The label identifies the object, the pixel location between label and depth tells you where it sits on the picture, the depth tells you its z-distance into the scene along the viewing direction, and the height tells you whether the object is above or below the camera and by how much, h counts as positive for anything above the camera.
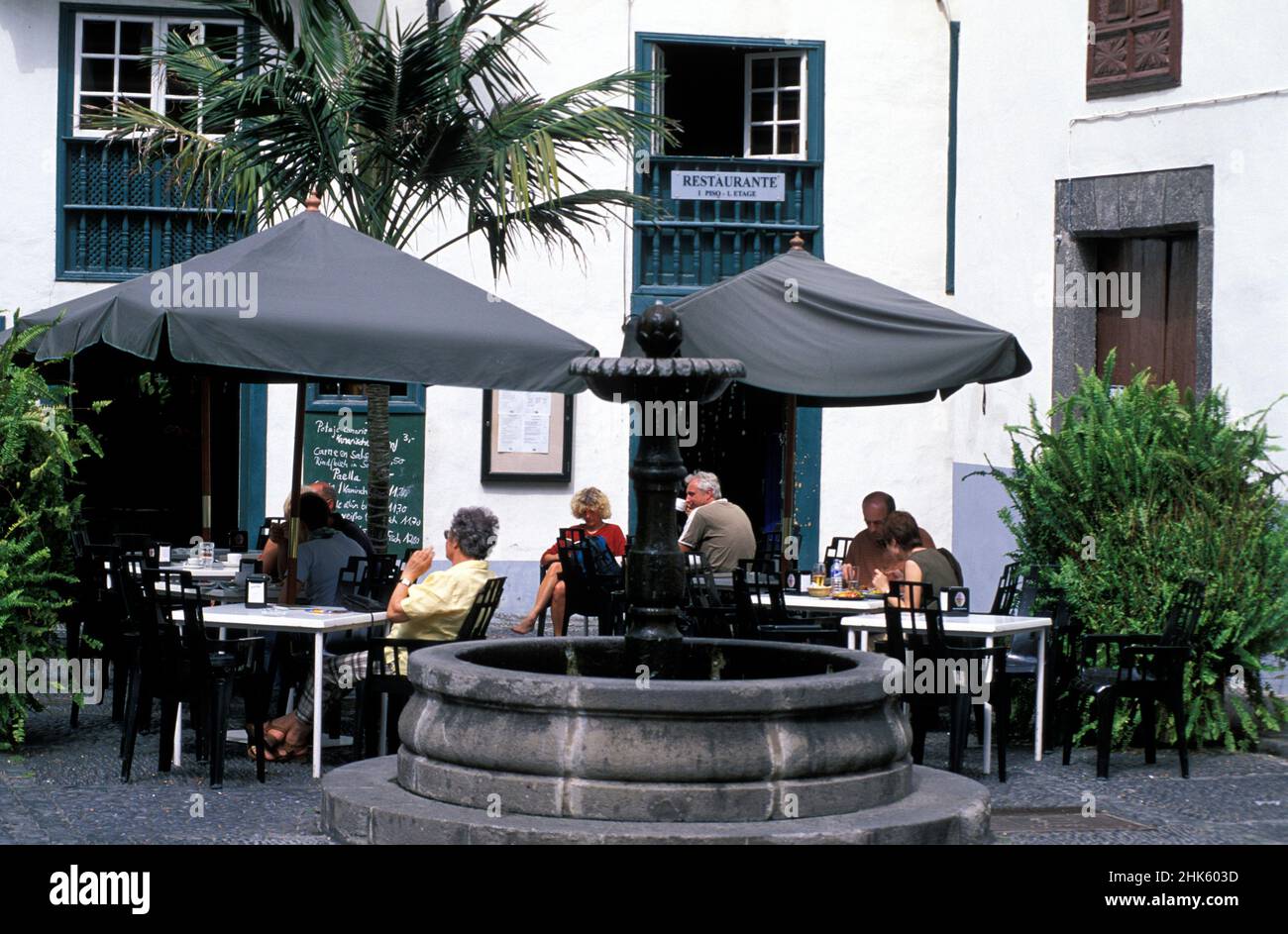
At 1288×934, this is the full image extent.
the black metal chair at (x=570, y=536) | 14.13 -0.56
